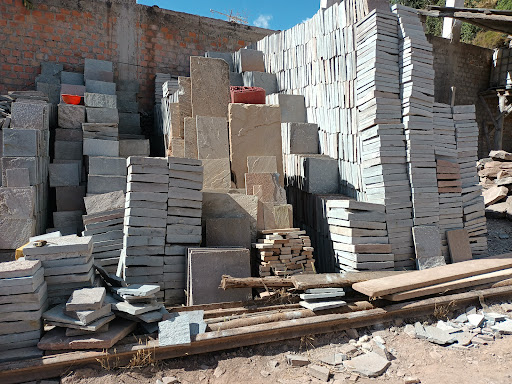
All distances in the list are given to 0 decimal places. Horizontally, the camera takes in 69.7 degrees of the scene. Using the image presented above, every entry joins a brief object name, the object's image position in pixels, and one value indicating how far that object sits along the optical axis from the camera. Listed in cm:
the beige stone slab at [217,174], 623
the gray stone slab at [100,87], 928
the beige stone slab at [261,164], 644
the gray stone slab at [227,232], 527
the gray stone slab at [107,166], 676
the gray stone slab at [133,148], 796
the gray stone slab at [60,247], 376
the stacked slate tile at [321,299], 441
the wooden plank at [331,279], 458
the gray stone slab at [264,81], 931
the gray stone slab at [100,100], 770
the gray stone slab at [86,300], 343
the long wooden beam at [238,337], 334
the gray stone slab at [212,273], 464
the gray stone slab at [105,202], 589
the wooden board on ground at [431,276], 457
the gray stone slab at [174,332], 362
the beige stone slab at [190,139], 688
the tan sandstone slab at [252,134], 670
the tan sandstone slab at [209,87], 718
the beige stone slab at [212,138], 655
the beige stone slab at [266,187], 598
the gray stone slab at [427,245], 586
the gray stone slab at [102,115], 757
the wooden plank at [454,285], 467
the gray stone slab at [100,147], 709
